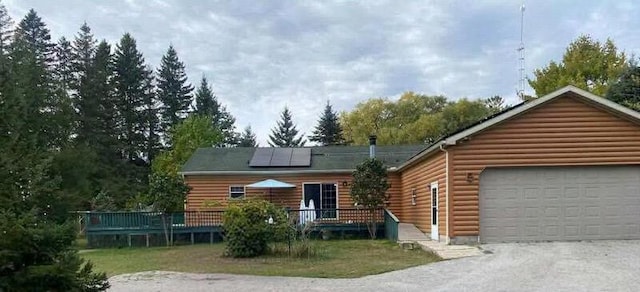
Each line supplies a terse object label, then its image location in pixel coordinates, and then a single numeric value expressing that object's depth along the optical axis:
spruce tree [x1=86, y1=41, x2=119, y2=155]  40.56
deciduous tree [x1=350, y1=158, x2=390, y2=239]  18.69
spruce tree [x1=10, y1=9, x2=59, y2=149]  26.42
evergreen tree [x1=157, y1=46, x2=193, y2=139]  50.84
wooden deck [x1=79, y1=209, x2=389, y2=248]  19.22
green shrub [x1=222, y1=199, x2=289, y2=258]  14.05
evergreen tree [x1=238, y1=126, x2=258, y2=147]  56.84
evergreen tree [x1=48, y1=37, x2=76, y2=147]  31.08
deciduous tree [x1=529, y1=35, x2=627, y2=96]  35.47
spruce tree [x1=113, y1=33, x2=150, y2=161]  44.47
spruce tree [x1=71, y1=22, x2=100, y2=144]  40.44
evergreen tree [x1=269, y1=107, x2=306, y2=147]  58.31
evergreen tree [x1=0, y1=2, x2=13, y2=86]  34.24
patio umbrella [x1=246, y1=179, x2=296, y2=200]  21.14
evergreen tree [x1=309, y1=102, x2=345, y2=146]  52.44
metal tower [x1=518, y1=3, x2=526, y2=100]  19.17
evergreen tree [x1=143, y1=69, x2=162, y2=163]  45.87
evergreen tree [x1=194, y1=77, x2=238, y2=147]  55.31
